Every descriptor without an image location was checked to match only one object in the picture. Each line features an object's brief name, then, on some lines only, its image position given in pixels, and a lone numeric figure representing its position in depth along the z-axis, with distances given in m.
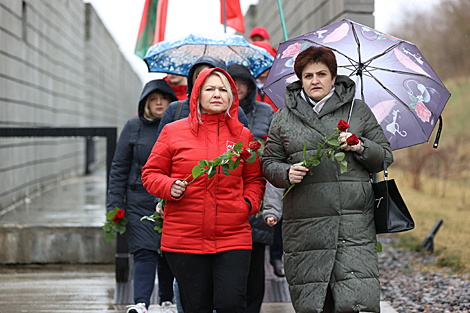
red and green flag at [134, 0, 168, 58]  15.95
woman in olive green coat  6.30
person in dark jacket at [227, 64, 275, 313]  8.19
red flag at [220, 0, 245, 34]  15.39
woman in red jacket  6.42
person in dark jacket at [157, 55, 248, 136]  7.64
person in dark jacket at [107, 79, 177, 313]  8.91
